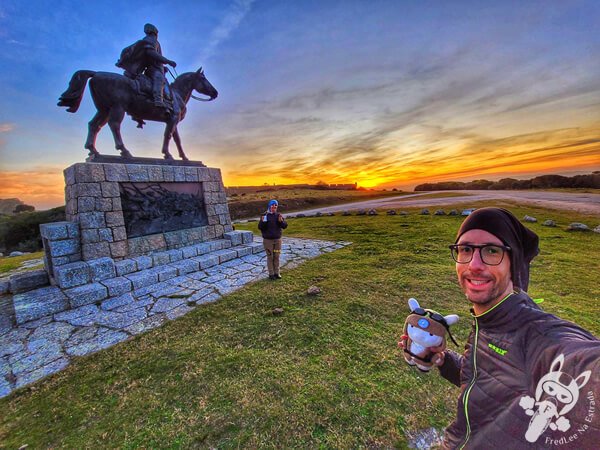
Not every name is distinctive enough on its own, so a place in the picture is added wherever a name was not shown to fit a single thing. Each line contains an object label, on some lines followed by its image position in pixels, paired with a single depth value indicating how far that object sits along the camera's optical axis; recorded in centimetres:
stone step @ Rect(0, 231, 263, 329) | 409
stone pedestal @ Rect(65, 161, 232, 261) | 528
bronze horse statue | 567
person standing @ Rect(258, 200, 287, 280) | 522
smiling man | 79
